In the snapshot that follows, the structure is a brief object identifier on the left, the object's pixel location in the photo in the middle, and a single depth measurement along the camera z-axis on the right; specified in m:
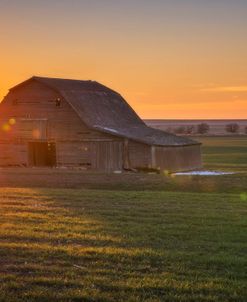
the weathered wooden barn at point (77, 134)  43.69
